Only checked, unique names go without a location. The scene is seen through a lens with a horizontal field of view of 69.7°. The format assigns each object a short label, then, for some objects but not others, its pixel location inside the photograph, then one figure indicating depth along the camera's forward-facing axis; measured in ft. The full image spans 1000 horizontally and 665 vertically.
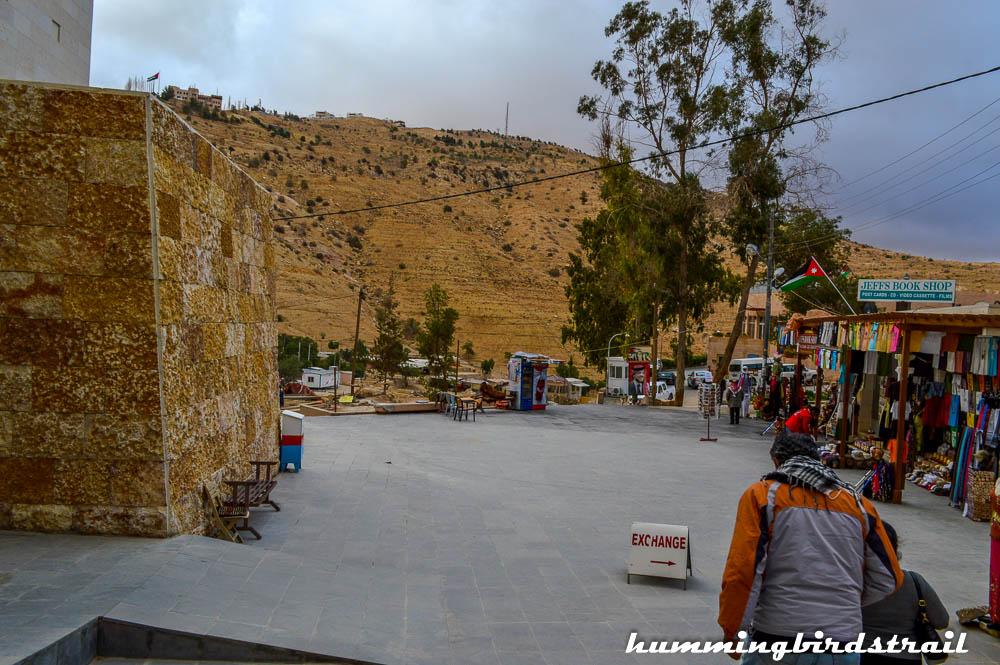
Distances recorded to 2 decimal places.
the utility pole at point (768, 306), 78.23
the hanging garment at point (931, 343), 38.48
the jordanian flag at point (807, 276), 61.67
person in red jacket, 42.83
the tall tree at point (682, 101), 99.76
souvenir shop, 33.47
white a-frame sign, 21.93
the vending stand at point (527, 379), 80.18
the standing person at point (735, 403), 74.90
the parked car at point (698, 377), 143.51
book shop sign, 47.24
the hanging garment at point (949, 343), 37.43
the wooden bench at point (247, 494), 25.23
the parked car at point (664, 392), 124.61
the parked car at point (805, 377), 94.34
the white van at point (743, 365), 129.90
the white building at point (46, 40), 24.94
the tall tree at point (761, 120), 95.20
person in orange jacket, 9.95
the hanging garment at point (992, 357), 33.88
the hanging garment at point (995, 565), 17.99
